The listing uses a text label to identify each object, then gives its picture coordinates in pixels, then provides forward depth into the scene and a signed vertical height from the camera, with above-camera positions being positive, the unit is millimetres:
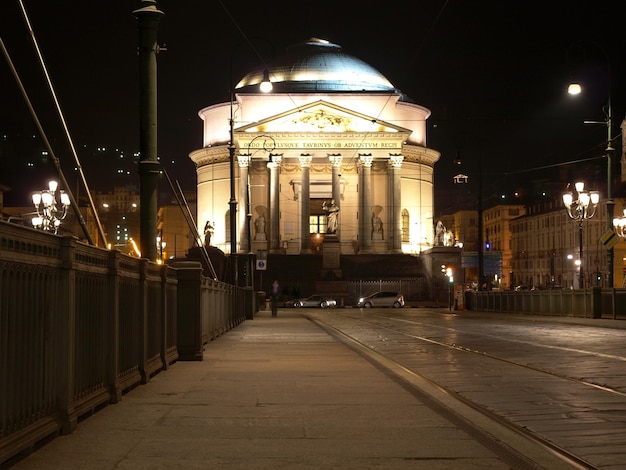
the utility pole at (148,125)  15266 +2495
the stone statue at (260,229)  95625 +6107
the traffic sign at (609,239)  40250 +2096
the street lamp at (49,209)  35594 +3101
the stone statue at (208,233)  88500 +5399
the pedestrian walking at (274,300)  50031 -125
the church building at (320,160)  94688 +12484
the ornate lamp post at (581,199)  44562 +4072
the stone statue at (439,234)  90625 +5201
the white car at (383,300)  79188 -267
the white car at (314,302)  78062 -356
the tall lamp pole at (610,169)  39781 +4807
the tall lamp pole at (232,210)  45750 +3829
